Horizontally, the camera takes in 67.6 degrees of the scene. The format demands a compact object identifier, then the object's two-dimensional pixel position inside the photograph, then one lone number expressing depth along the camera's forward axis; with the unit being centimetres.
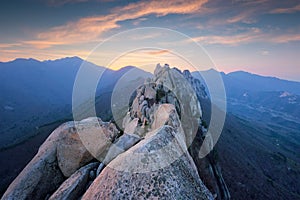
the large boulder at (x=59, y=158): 1905
